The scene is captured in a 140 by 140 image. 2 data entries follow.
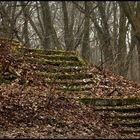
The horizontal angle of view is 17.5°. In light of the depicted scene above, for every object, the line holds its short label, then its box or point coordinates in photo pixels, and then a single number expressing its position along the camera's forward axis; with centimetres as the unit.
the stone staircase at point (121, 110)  1247
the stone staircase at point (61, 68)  1518
